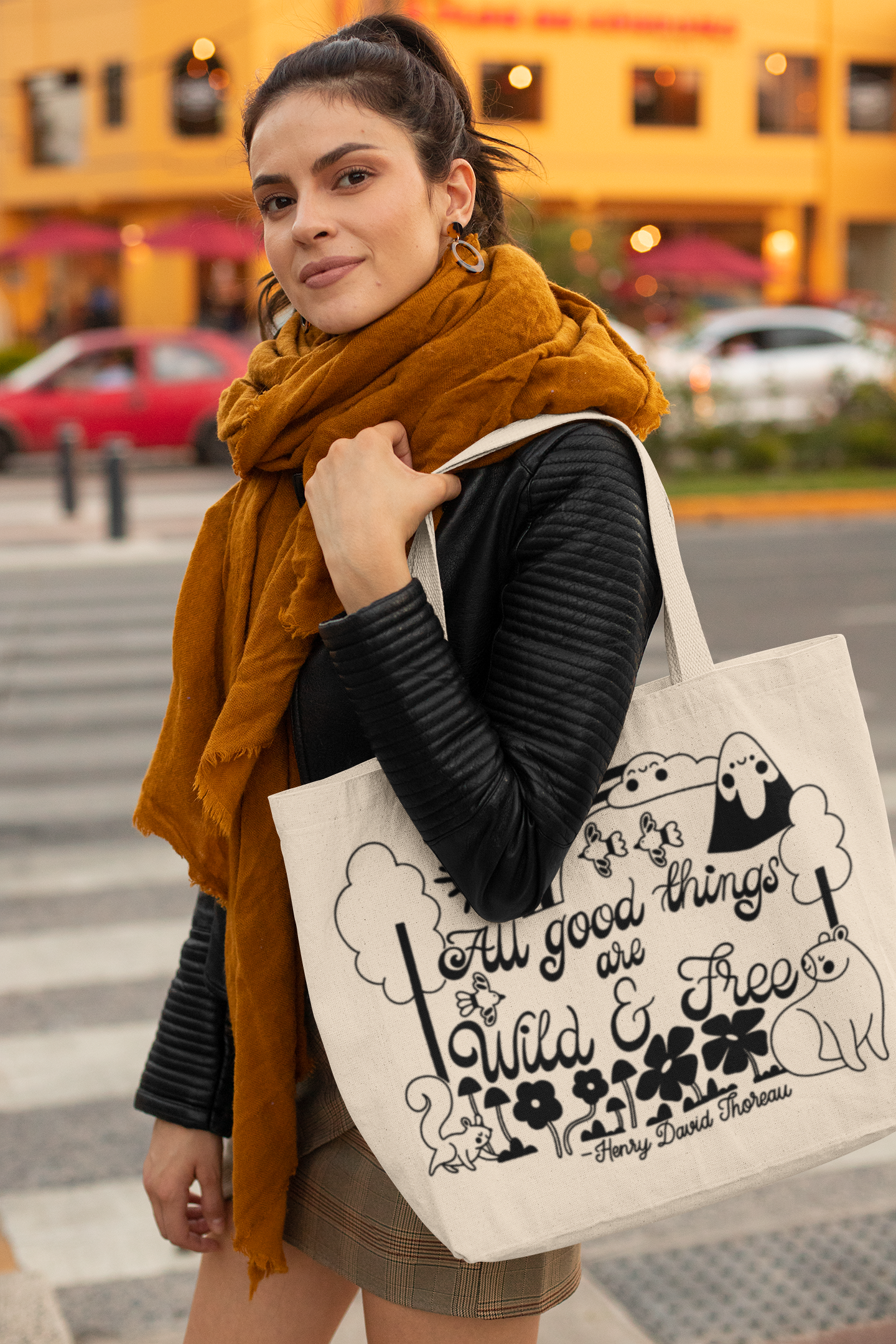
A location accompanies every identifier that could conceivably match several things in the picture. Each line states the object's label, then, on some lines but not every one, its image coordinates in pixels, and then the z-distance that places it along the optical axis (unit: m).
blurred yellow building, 31.03
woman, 1.42
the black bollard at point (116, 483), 12.62
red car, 17.78
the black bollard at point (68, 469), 13.81
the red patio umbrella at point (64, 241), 28.23
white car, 16.48
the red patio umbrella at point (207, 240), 26.19
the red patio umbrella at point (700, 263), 27.41
